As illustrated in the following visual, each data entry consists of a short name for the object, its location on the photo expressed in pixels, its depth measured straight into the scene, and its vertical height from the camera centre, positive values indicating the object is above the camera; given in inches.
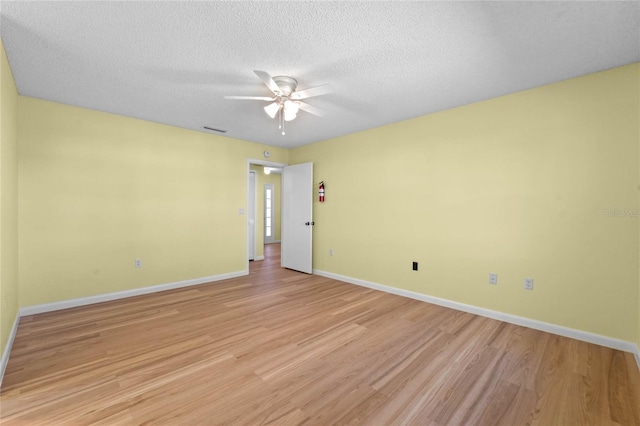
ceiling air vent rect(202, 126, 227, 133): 171.3 +51.0
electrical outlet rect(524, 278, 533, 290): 114.7 -29.5
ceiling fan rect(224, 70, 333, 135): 103.0 +45.7
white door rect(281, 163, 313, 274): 209.6 -4.9
